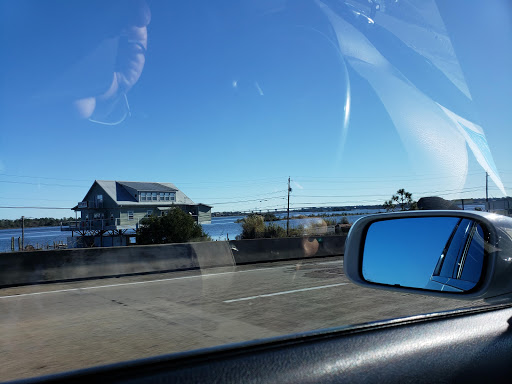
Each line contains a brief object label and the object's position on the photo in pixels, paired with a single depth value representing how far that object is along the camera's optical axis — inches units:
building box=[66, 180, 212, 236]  2348.7
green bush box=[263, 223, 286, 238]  1355.8
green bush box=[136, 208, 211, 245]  1943.9
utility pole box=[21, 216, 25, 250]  1050.3
